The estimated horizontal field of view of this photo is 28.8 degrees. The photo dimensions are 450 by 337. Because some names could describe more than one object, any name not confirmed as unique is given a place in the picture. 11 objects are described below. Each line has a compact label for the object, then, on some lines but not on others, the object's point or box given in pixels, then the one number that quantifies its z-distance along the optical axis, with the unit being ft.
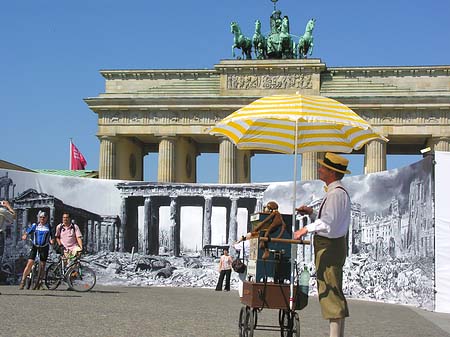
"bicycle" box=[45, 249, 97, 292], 64.44
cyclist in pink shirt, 64.39
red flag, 210.86
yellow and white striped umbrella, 32.32
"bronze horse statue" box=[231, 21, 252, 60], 192.03
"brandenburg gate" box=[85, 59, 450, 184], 177.27
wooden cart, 30.45
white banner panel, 57.98
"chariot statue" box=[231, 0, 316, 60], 190.49
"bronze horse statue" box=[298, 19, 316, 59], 190.60
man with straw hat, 26.45
